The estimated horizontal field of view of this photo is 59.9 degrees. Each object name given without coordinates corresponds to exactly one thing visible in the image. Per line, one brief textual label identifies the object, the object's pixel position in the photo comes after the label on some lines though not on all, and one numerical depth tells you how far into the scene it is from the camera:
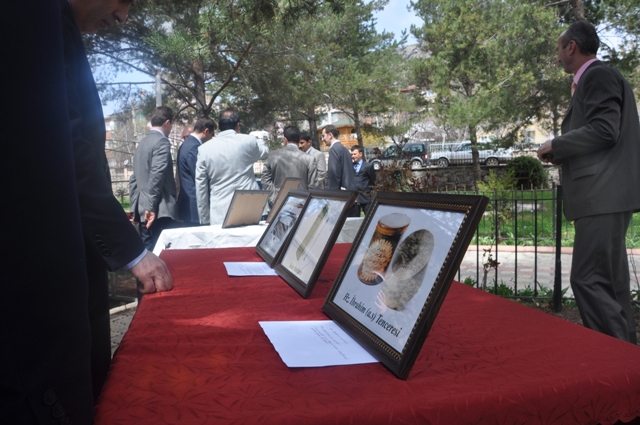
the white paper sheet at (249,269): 2.08
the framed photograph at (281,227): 2.21
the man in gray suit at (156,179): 5.20
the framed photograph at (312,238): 1.68
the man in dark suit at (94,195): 1.15
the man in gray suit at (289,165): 6.29
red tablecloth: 0.89
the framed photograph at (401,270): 1.04
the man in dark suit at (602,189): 2.70
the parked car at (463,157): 31.40
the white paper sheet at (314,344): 1.09
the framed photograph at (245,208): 3.87
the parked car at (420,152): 34.30
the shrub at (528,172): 18.80
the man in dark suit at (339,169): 7.60
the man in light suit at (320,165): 6.51
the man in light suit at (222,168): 5.11
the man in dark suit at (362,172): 9.81
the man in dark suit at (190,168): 5.92
